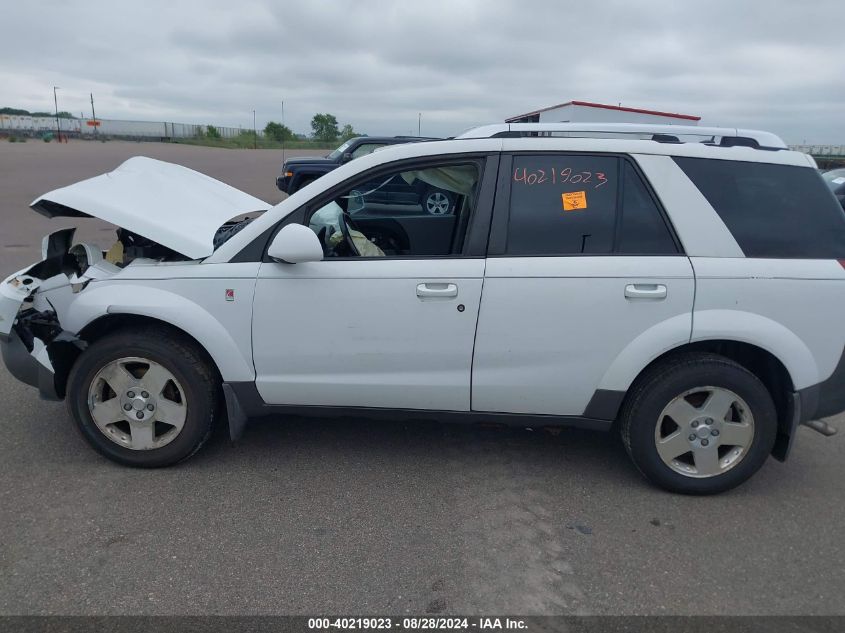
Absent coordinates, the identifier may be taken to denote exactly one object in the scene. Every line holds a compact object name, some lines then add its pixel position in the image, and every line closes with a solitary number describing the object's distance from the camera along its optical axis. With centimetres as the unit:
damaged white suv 333
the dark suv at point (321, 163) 1384
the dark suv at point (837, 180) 1155
